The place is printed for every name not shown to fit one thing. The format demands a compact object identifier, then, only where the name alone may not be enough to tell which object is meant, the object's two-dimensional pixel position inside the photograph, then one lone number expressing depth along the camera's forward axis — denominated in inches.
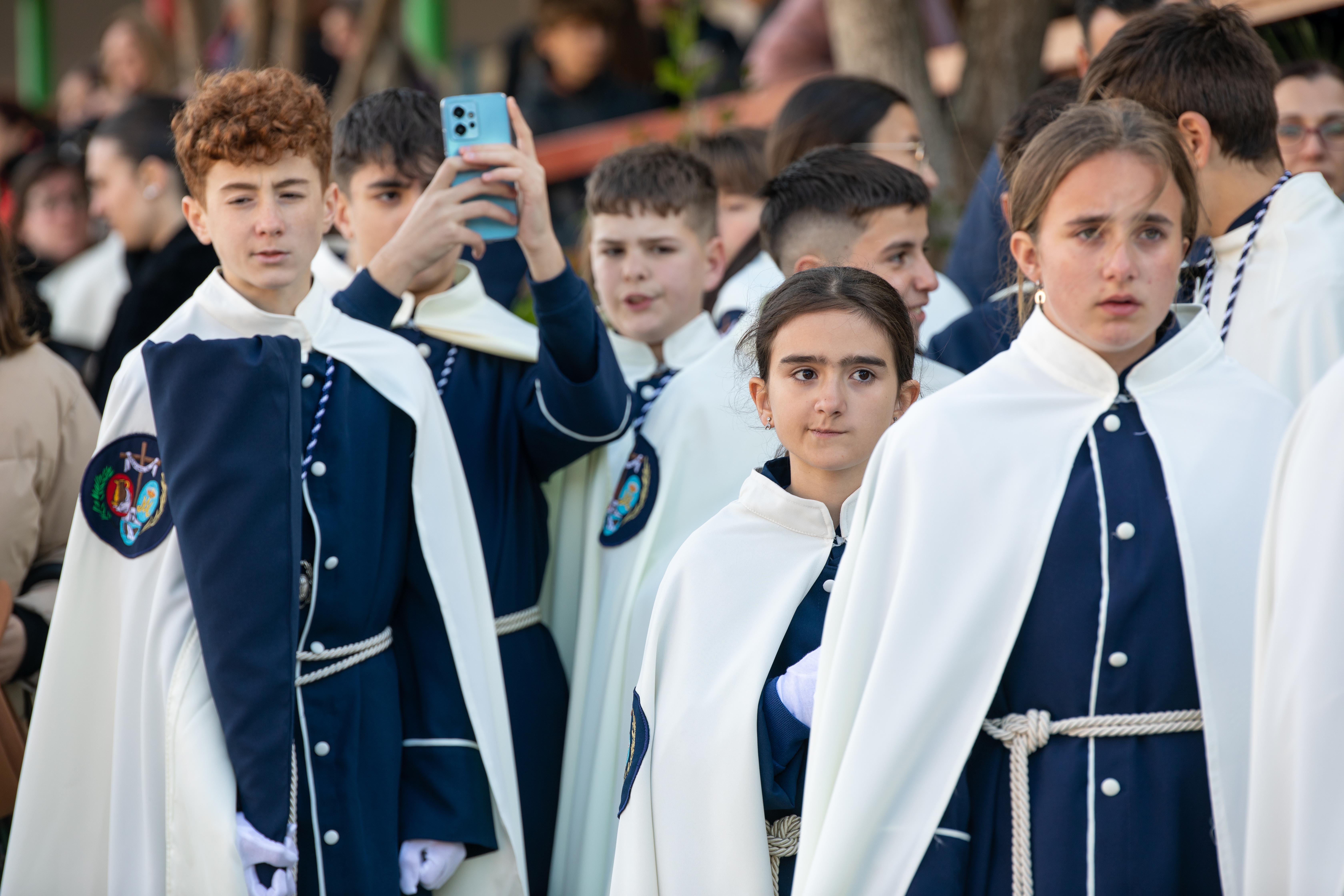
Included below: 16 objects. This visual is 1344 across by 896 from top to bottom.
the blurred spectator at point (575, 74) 590.6
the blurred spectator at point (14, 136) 724.0
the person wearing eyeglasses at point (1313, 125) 337.7
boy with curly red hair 232.2
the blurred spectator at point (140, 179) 427.8
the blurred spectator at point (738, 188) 405.7
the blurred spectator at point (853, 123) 359.3
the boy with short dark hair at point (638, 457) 278.1
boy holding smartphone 267.9
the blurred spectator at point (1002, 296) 278.4
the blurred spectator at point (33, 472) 295.1
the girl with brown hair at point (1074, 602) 182.5
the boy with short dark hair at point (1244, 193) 228.7
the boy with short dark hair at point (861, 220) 292.5
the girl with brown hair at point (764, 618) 212.5
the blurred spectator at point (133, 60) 722.2
